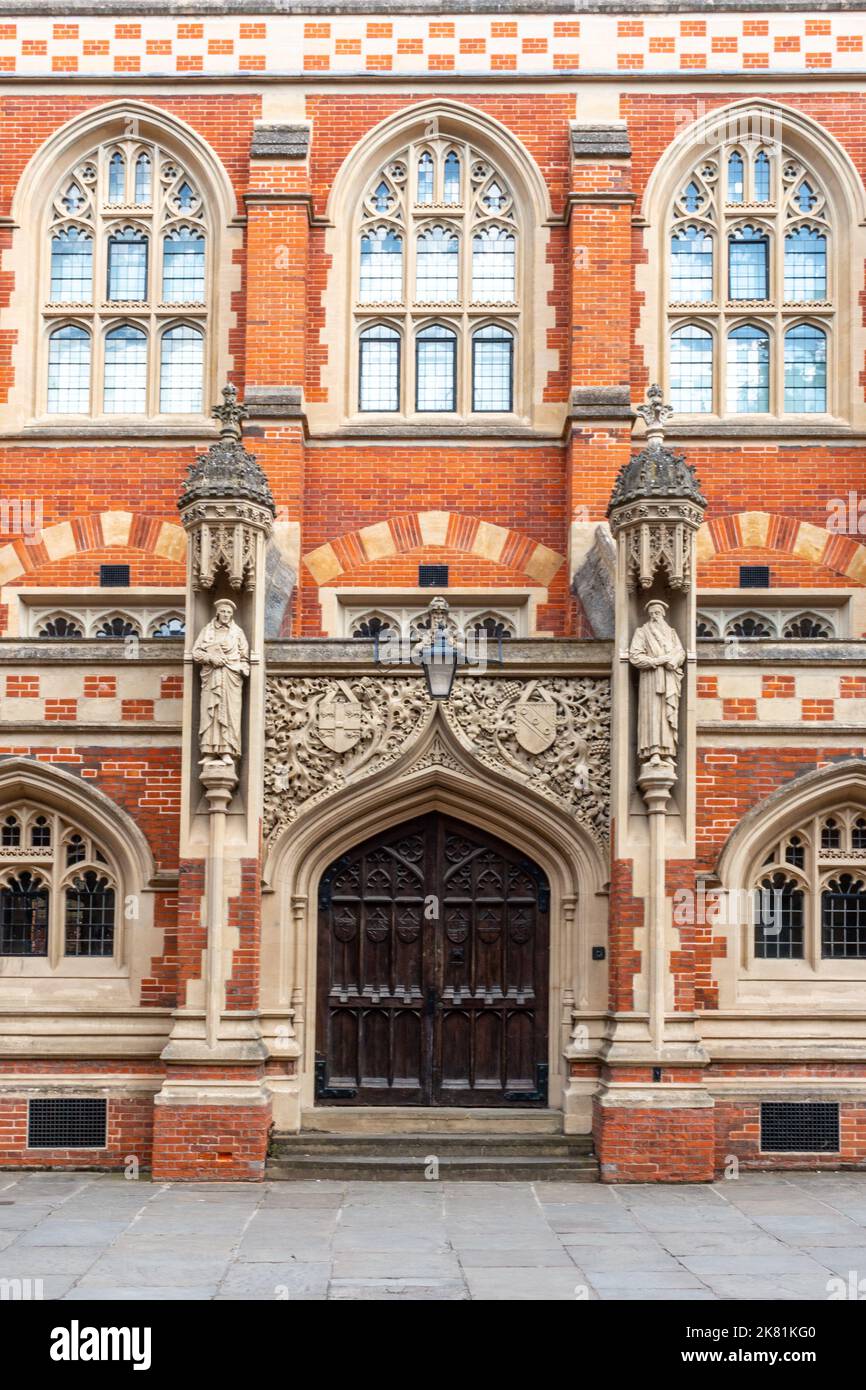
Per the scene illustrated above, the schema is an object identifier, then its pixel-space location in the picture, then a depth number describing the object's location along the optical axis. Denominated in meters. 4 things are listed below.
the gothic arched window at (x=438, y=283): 17.89
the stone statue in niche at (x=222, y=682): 13.09
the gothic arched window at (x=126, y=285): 17.95
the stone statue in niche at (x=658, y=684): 13.05
